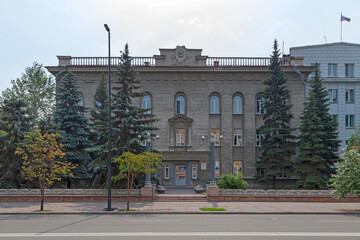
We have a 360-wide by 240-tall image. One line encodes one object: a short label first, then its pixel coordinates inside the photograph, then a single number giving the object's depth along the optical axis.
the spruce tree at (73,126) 28.48
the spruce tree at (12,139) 25.55
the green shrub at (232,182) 26.00
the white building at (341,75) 39.38
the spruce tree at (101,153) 25.02
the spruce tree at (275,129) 31.88
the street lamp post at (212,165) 24.58
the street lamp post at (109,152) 19.25
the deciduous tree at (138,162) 19.62
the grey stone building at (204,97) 35.69
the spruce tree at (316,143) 30.02
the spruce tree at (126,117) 25.16
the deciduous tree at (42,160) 19.38
